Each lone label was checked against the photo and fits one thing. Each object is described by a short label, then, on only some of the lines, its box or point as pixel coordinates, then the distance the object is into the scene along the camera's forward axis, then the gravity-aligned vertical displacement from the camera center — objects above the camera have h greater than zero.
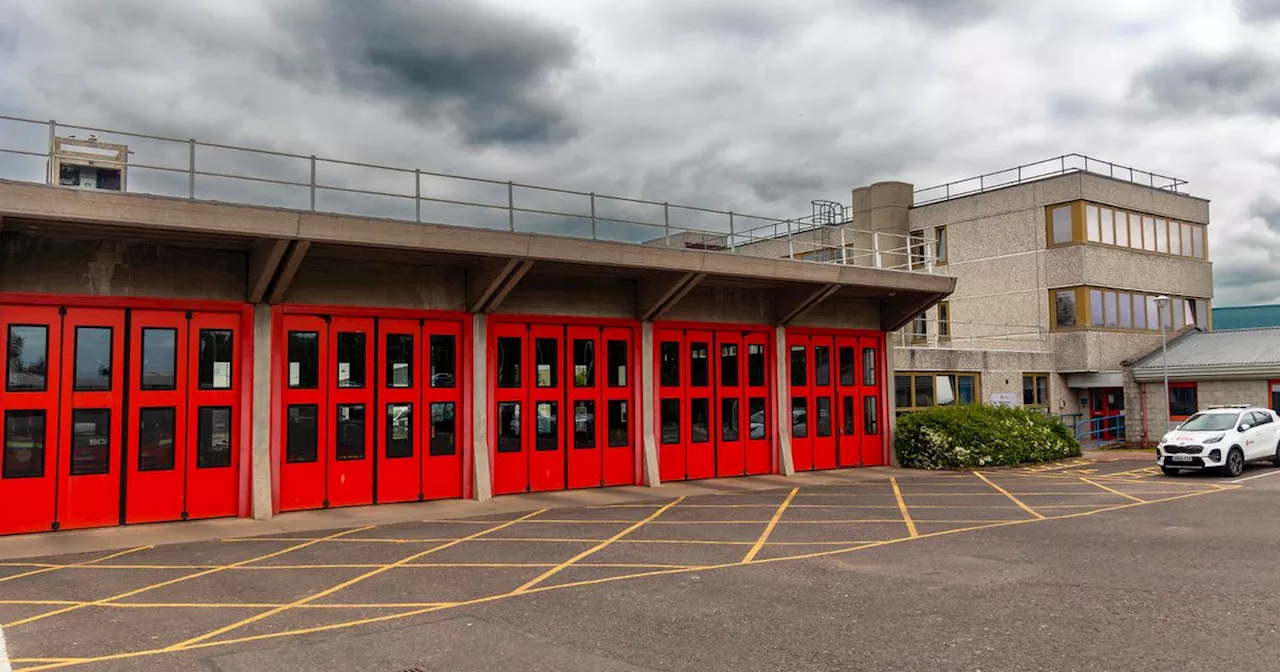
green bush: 23.17 -1.08
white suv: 20.34 -1.09
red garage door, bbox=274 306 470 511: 15.20 +0.04
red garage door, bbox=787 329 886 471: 22.11 +0.07
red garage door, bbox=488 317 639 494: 17.39 +0.02
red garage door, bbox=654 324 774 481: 19.73 +0.03
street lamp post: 27.75 +0.89
